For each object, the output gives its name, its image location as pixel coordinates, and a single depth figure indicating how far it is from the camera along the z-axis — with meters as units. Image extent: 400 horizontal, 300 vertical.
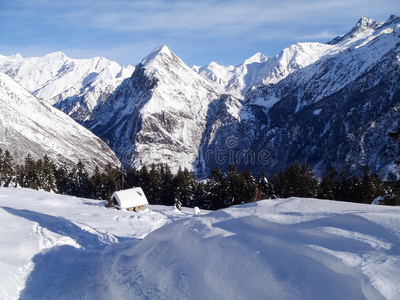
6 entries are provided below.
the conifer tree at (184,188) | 59.98
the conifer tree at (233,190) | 51.00
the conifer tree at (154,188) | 64.19
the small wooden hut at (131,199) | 46.69
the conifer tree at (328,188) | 48.75
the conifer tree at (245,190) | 50.47
